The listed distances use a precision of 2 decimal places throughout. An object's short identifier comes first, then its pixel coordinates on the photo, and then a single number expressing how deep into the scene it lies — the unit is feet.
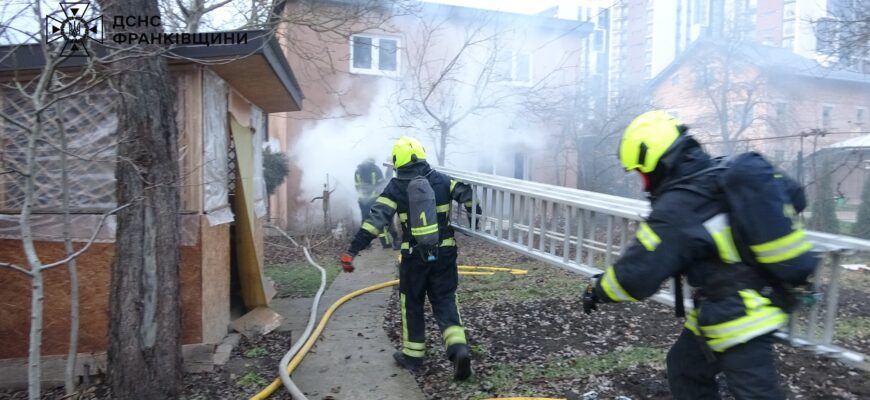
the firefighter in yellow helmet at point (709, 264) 7.16
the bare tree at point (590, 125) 38.75
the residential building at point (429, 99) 39.17
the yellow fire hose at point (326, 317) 12.11
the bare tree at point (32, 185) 8.43
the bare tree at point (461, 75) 38.40
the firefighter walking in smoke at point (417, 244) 13.23
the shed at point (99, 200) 13.30
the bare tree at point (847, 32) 21.52
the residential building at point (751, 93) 51.57
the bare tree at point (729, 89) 50.90
